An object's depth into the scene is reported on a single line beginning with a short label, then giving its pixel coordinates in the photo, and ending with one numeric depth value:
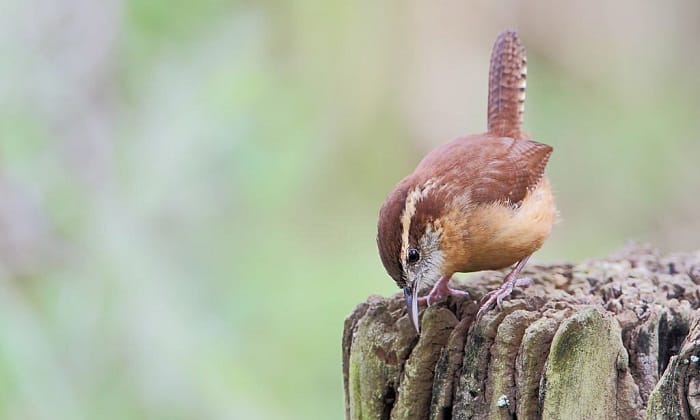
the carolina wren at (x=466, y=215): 6.23
